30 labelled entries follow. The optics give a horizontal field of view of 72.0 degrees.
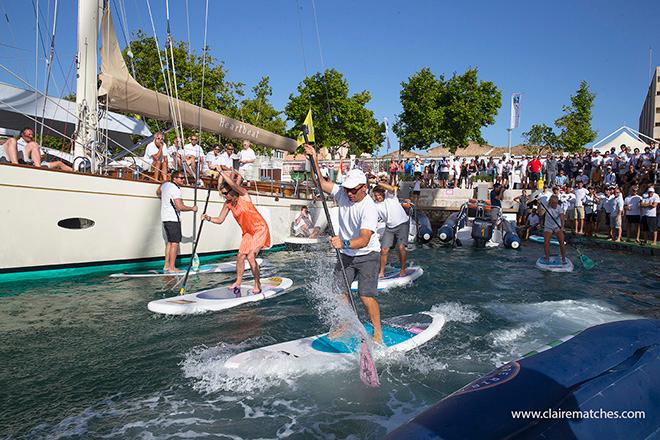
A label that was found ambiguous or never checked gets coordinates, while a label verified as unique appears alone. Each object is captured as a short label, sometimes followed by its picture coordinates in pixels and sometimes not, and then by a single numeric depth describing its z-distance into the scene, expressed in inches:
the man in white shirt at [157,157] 431.8
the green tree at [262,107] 1406.3
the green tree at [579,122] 1380.4
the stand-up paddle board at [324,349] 176.7
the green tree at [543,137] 1504.7
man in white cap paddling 187.8
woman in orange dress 288.8
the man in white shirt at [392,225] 352.2
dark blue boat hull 89.0
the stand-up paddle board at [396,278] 331.3
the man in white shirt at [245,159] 532.4
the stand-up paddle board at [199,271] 357.3
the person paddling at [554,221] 417.1
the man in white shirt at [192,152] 482.0
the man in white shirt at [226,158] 501.7
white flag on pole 1151.6
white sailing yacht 328.5
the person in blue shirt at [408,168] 1049.5
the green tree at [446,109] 1364.4
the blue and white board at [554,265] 418.6
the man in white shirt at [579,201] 662.5
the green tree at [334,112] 1427.2
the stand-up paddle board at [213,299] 256.5
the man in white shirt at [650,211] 546.0
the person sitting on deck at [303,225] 598.9
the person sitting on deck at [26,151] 329.7
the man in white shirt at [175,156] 446.1
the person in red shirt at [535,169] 851.4
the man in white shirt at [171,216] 362.9
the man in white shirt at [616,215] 590.9
